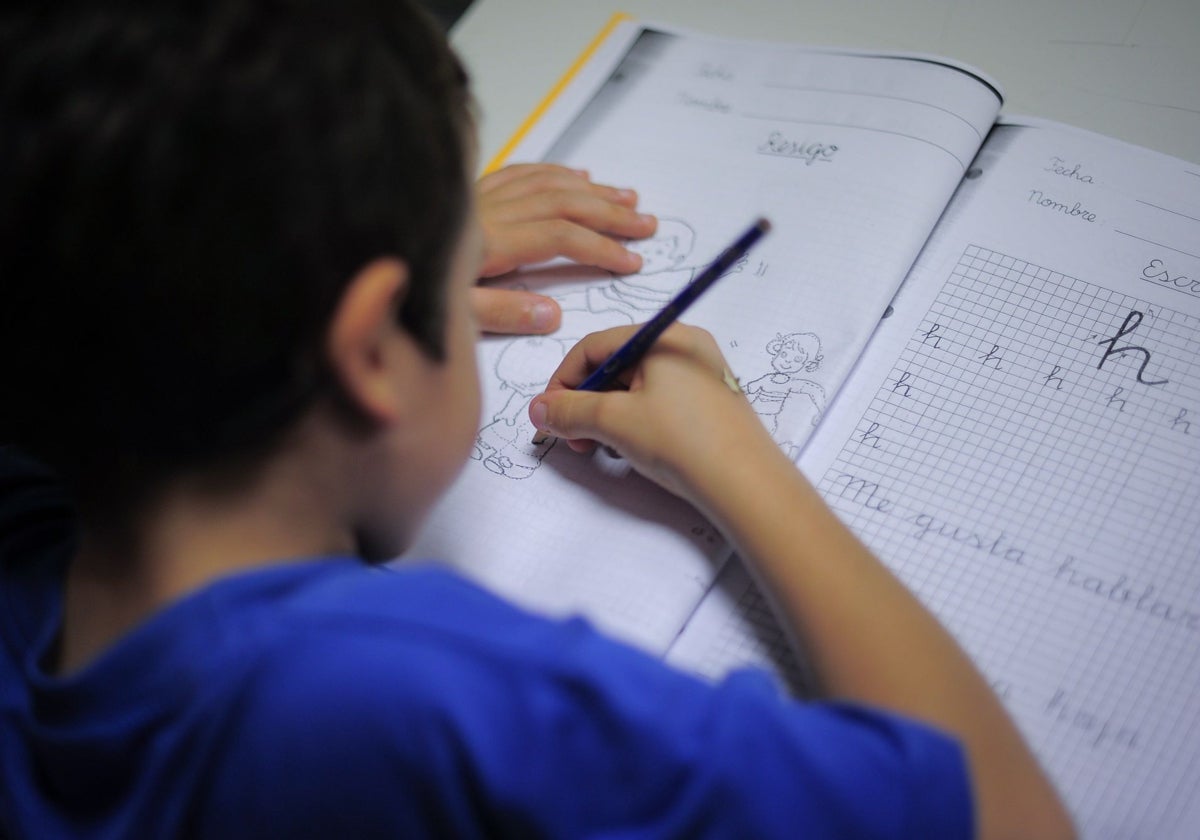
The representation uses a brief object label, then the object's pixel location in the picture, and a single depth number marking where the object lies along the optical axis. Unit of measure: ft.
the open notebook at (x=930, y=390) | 1.88
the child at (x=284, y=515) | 1.25
